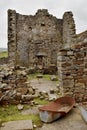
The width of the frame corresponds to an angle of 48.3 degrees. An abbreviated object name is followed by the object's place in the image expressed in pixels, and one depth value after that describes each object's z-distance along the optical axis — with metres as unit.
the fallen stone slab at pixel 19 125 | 2.40
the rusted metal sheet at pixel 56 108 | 2.57
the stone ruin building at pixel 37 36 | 9.48
